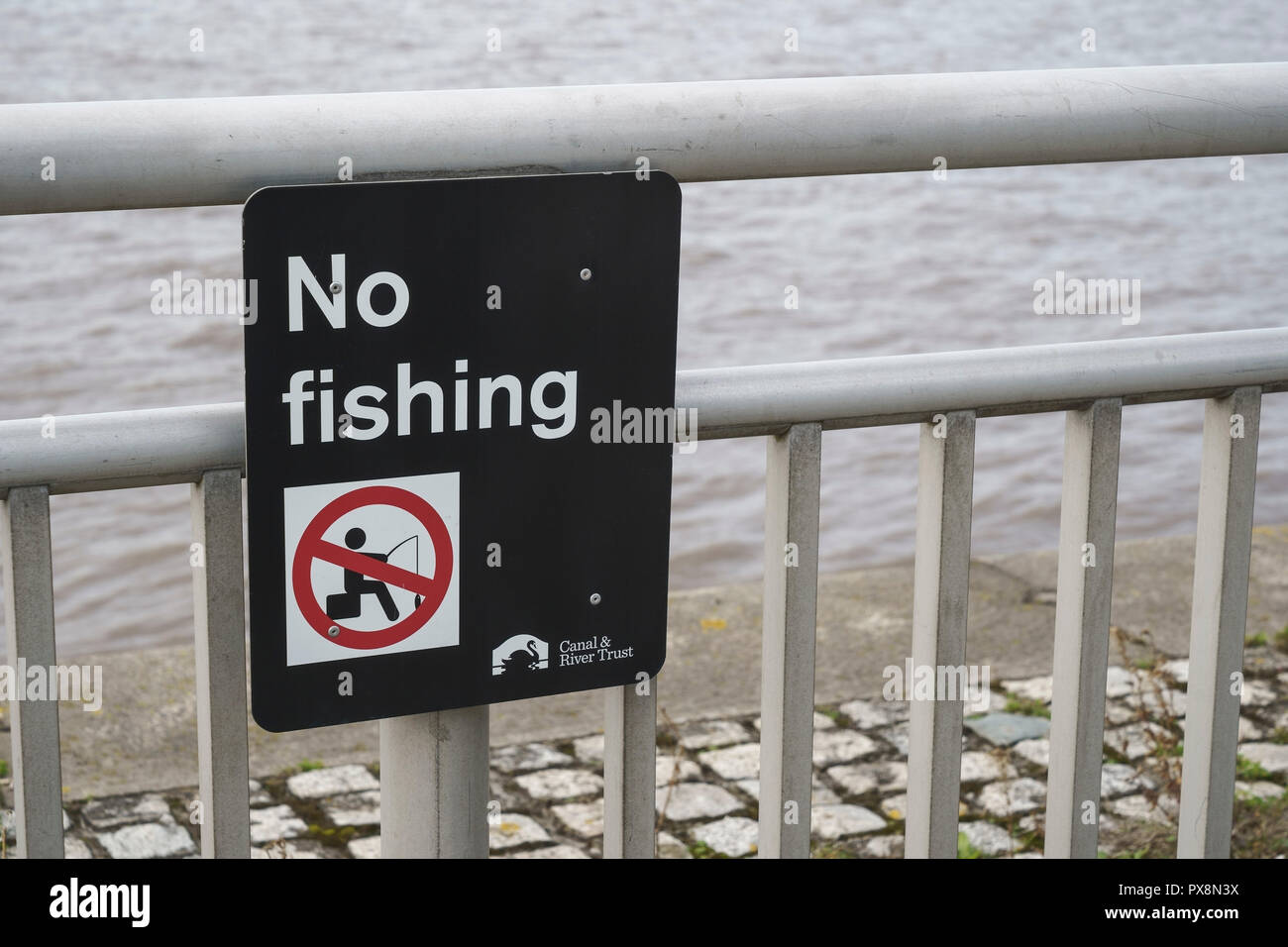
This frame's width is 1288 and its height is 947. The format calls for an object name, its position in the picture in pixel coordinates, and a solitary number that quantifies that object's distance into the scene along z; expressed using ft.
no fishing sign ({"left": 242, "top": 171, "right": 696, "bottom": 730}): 4.04
